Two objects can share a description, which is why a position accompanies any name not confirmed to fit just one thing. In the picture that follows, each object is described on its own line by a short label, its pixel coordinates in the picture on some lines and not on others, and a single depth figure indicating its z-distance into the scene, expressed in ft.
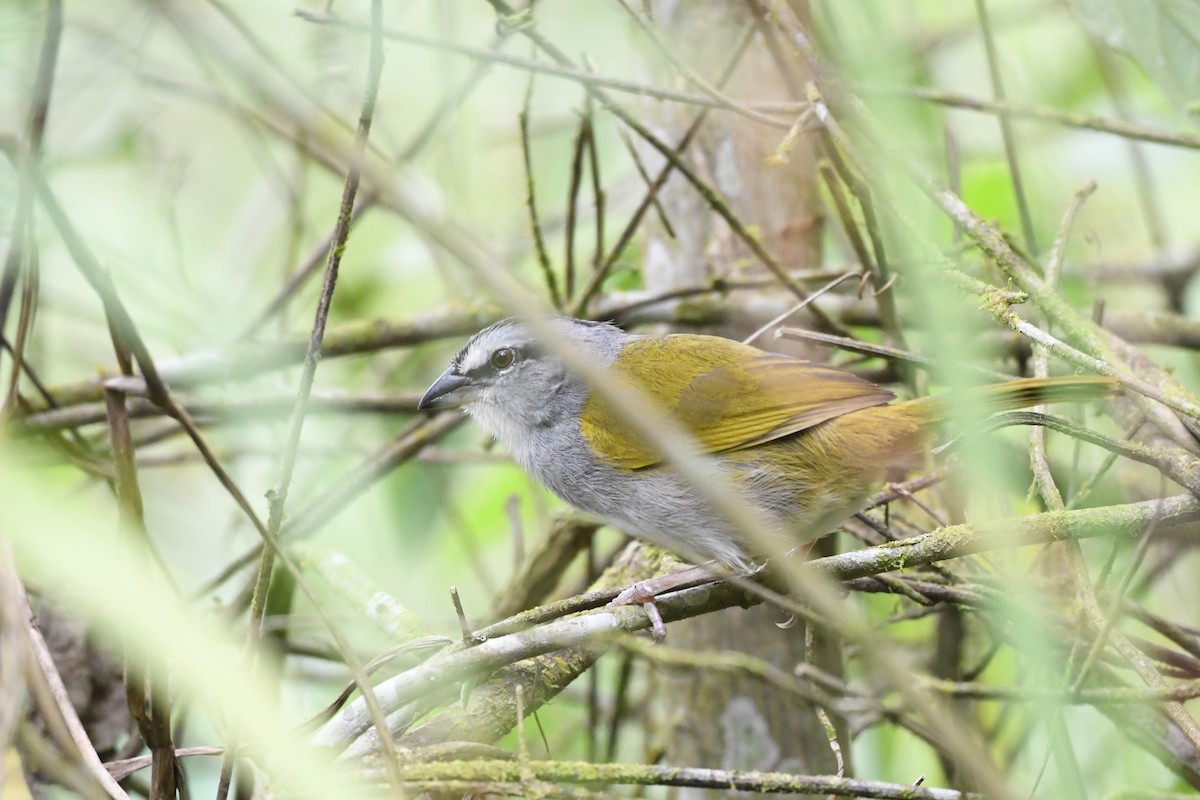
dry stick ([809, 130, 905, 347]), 19.02
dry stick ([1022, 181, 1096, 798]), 10.11
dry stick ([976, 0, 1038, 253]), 21.90
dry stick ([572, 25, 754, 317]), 22.03
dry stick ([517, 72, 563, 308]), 21.30
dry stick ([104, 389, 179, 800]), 14.24
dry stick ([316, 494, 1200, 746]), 13.60
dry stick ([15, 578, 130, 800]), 13.07
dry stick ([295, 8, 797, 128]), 17.52
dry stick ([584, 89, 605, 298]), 22.16
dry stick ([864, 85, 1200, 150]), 20.03
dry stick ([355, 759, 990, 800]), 12.50
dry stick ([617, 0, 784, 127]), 18.37
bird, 19.57
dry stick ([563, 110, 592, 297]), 22.43
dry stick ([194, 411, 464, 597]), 22.33
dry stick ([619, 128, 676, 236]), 21.25
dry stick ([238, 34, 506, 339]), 23.43
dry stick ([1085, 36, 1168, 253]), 27.68
